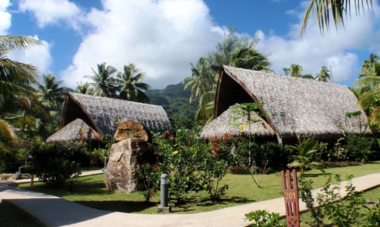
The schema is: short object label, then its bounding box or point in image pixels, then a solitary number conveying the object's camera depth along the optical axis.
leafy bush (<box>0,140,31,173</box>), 14.42
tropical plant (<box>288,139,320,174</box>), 9.02
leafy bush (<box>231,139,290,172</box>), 11.51
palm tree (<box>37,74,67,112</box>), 35.34
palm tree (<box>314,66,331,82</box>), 45.25
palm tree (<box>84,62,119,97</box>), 35.97
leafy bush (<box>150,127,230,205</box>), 6.12
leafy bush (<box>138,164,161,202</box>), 6.38
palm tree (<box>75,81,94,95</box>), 38.66
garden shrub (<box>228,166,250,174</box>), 11.75
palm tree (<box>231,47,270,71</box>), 26.86
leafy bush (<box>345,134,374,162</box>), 14.29
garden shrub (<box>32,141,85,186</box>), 8.99
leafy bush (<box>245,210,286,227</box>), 3.13
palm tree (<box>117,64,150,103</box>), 37.03
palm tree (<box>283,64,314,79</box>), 29.94
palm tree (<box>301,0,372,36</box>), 3.60
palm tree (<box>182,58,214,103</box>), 35.06
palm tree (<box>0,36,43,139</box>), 9.80
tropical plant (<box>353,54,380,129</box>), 10.44
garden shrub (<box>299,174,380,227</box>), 3.05
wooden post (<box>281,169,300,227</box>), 3.66
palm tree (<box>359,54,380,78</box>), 30.18
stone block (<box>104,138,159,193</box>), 7.63
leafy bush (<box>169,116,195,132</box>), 28.68
